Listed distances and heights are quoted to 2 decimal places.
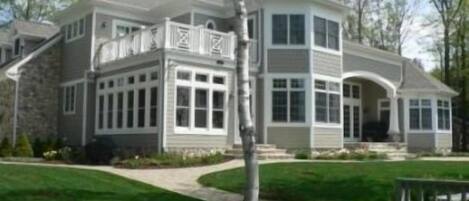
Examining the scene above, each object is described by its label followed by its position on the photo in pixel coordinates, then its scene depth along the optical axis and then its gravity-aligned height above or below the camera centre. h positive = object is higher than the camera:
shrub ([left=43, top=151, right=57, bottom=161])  21.89 -0.78
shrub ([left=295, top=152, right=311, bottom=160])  21.30 -0.72
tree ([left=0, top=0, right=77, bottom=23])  41.38 +8.94
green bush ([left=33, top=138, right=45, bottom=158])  23.48 -0.56
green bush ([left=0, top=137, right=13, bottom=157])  22.28 -0.54
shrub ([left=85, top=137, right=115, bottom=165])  20.86 -0.65
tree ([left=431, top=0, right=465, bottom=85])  36.91 +7.70
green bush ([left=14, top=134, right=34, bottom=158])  22.42 -0.54
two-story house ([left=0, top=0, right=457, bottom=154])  20.08 +2.27
